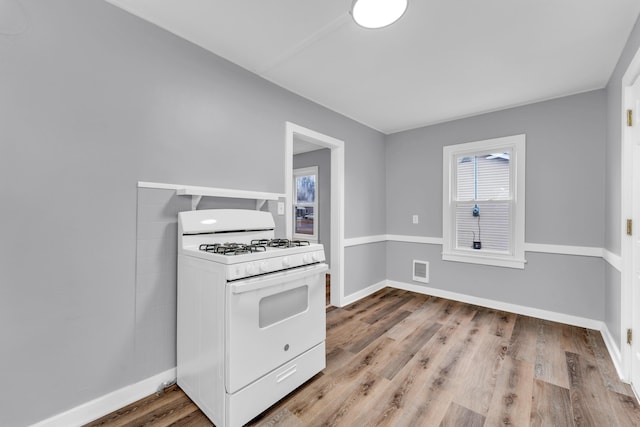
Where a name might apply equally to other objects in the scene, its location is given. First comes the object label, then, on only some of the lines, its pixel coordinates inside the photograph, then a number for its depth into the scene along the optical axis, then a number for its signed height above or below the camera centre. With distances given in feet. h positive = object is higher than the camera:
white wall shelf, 6.09 +0.57
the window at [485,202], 10.48 +0.65
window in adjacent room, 17.67 +0.86
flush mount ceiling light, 4.81 +3.84
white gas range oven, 4.84 -2.07
